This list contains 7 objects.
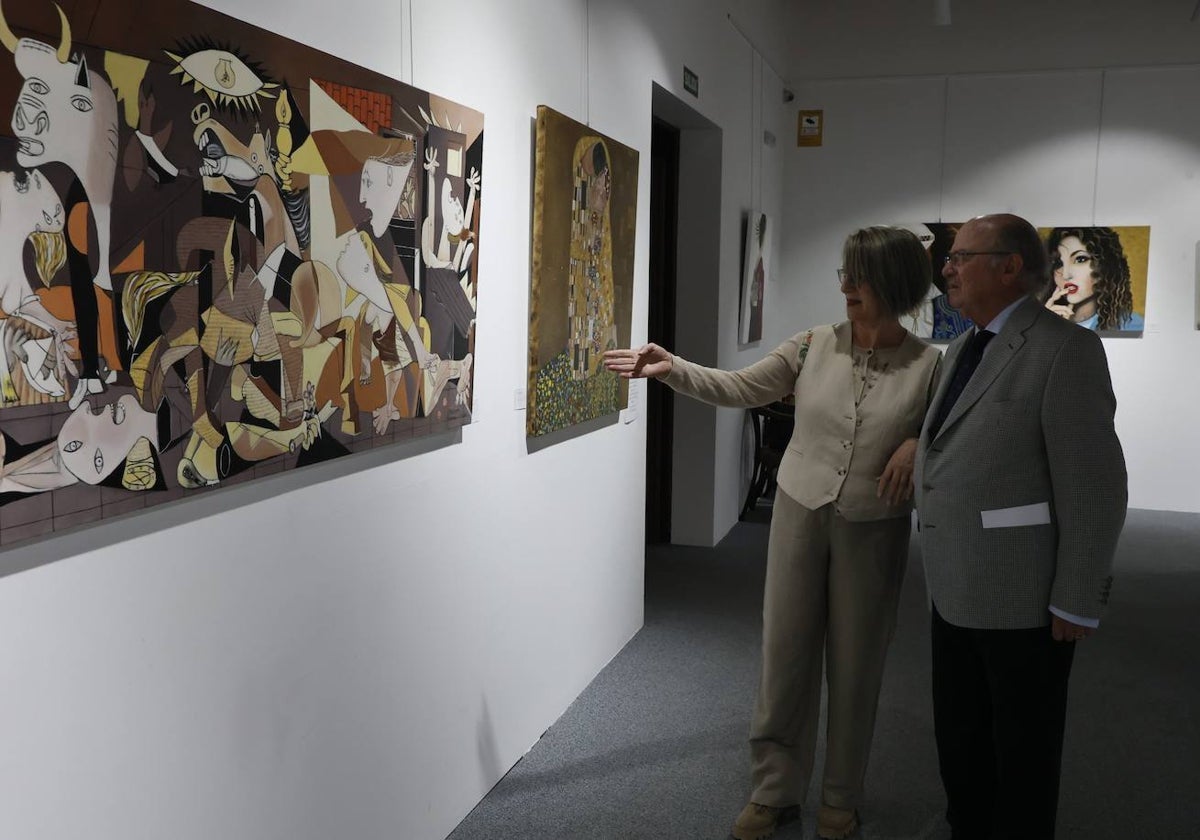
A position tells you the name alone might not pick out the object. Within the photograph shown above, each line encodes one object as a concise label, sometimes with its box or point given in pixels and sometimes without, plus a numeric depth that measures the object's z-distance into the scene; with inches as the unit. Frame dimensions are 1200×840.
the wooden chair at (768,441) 300.0
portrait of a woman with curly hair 321.4
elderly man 91.5
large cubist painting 60.2
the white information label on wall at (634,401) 181.0
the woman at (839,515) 111.0
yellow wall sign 348.2
